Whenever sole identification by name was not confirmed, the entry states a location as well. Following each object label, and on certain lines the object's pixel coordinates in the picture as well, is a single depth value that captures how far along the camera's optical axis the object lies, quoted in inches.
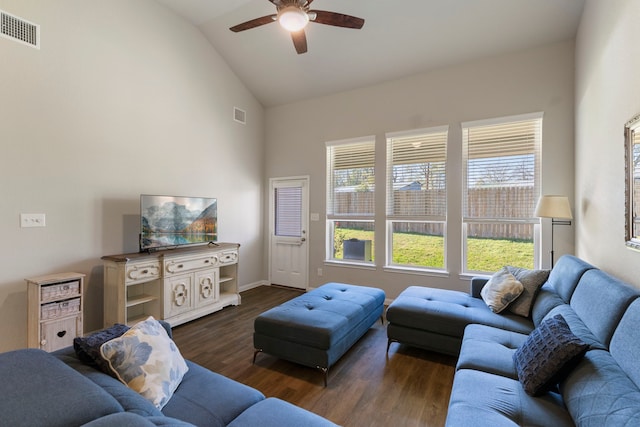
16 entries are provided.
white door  203.0
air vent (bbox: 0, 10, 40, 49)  105.3
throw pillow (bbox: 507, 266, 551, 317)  100.0
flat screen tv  133.8
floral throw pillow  51.2
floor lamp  114.6
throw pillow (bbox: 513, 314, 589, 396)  56.5
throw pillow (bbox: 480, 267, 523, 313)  102.8
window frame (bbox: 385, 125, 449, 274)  158.4
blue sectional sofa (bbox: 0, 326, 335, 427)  32.2
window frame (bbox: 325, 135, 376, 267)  180.7
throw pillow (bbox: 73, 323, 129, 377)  51.3
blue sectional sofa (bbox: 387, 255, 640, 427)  48.3
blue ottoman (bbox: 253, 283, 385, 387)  93.3
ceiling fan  87.7
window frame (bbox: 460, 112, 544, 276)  138.6
